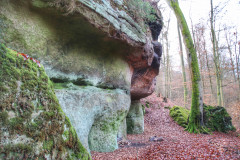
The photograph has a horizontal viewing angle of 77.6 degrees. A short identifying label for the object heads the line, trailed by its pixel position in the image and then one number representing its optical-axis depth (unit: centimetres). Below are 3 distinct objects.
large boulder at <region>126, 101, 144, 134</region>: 985
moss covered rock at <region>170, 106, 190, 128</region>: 1080
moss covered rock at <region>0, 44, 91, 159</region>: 193
